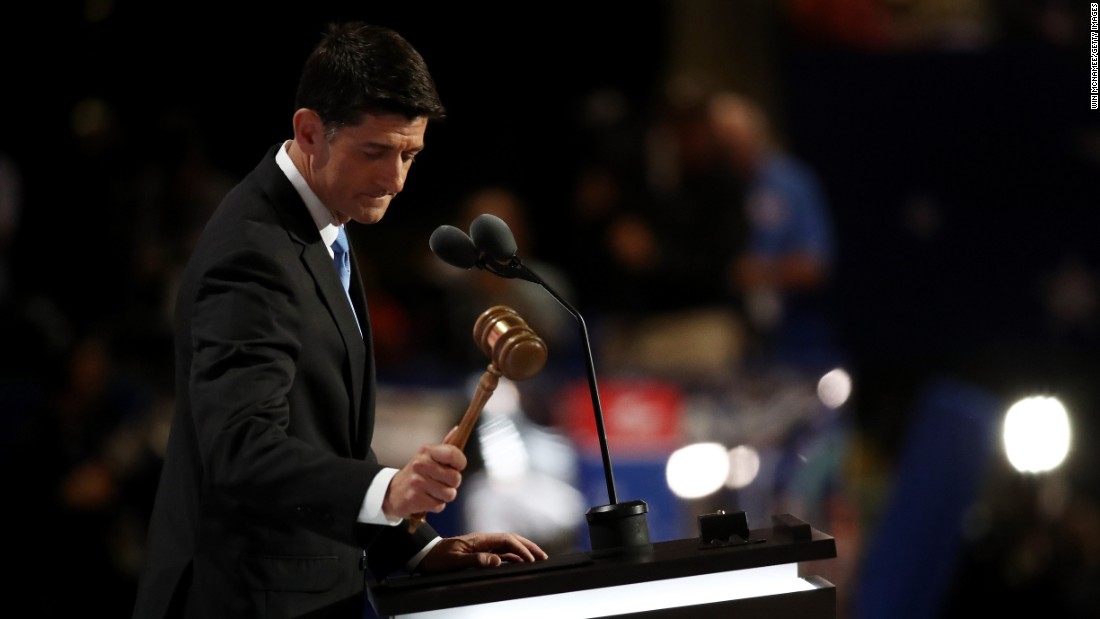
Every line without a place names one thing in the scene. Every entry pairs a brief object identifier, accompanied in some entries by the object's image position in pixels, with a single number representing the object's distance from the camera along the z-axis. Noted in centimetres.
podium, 1246
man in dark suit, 1242
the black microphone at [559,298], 1261
